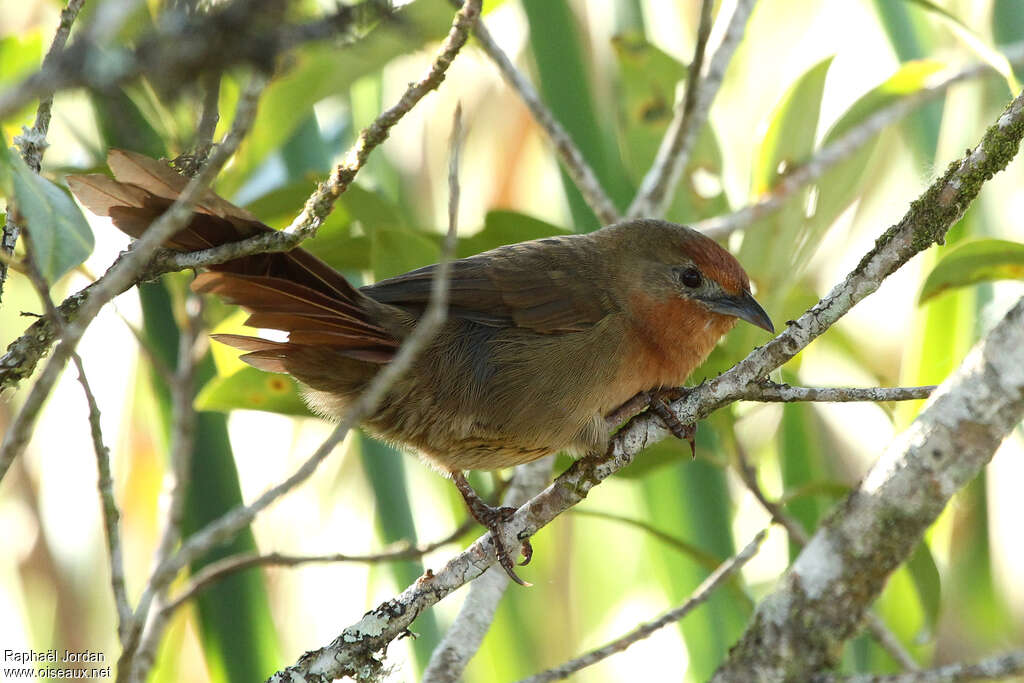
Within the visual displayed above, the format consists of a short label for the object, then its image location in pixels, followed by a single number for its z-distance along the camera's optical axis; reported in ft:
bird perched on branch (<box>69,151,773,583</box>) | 15.90
